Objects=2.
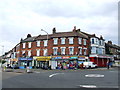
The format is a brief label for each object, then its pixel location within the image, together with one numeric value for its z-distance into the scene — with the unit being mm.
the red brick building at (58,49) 29042
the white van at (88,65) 26305
